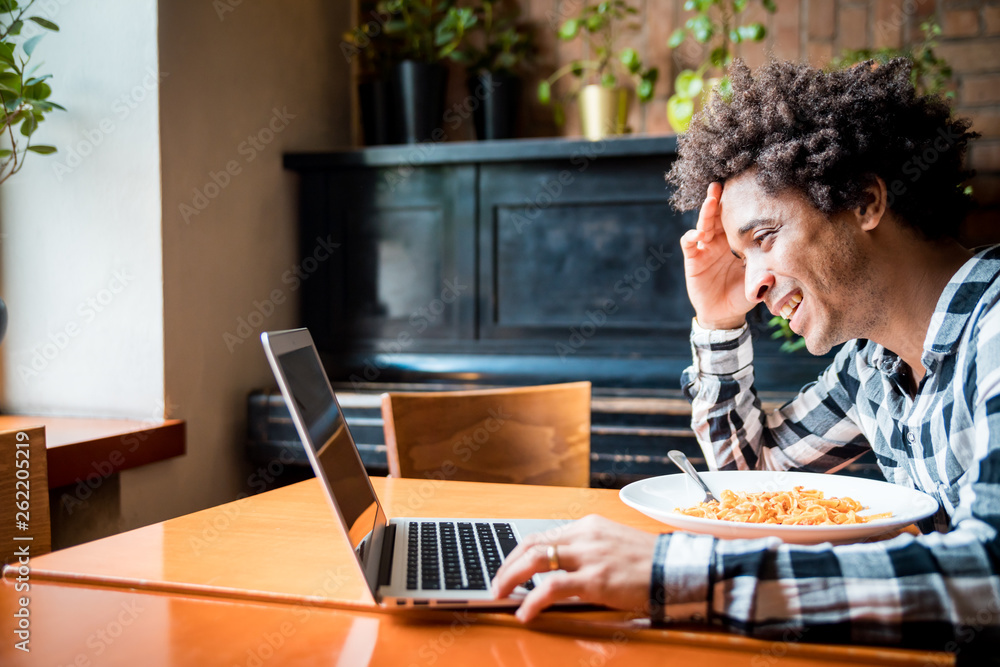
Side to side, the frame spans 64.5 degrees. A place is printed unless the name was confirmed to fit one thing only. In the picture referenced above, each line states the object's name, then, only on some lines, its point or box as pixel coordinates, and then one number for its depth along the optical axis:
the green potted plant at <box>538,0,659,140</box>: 2.64
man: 0.68
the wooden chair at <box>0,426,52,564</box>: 1.05
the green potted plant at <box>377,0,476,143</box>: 2.64
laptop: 0.76
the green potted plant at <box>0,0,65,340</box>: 1.83
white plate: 0.83
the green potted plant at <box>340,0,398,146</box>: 2.76
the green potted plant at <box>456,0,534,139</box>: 2.69
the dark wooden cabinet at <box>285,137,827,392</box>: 2.40
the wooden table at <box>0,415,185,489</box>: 1.76
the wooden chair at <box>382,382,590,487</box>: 1.64
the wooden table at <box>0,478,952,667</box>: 0.67
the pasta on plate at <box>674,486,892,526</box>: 0.96
